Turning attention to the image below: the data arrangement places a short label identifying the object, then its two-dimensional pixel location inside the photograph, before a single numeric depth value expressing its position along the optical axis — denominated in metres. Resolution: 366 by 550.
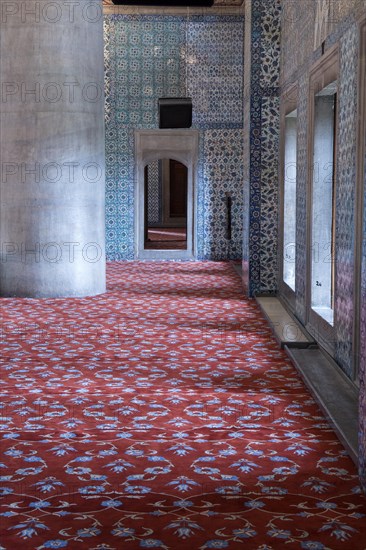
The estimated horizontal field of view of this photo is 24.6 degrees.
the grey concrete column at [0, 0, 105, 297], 8.10
